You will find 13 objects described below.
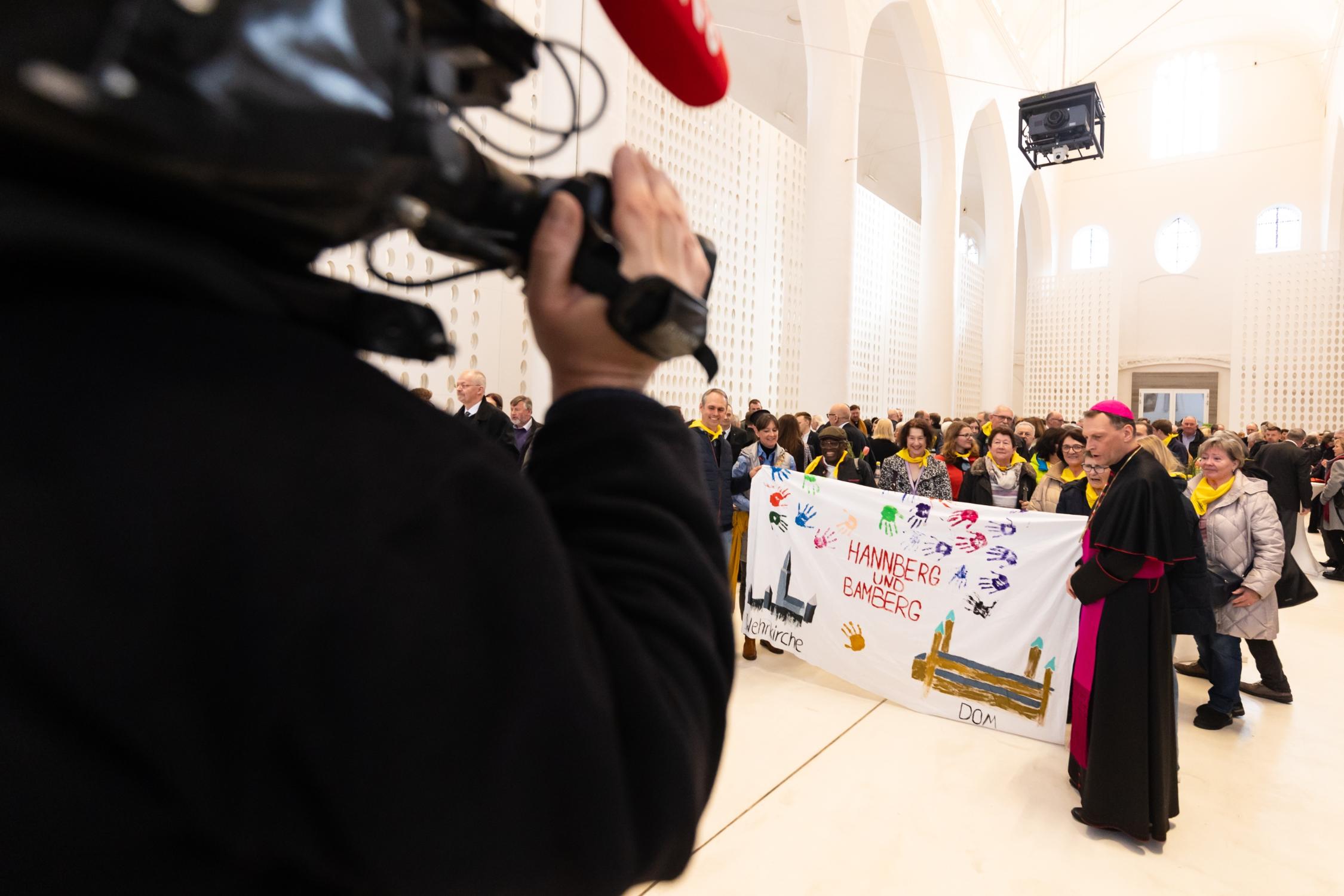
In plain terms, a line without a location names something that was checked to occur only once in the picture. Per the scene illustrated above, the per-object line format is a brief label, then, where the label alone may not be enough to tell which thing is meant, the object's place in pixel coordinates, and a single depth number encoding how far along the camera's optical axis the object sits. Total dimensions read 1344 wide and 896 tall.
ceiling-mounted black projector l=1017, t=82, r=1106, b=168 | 11.31
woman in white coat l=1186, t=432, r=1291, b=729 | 3.86
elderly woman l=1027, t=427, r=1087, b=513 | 4.90
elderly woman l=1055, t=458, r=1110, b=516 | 4.07
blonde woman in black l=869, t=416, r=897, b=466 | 8.12
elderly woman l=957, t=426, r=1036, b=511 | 5.41
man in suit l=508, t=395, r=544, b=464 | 6.39
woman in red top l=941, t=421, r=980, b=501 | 6.04
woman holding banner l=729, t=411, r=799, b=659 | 5.32
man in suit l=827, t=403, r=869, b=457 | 7.48
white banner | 3.63
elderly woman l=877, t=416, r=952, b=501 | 5.07
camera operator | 0.37
